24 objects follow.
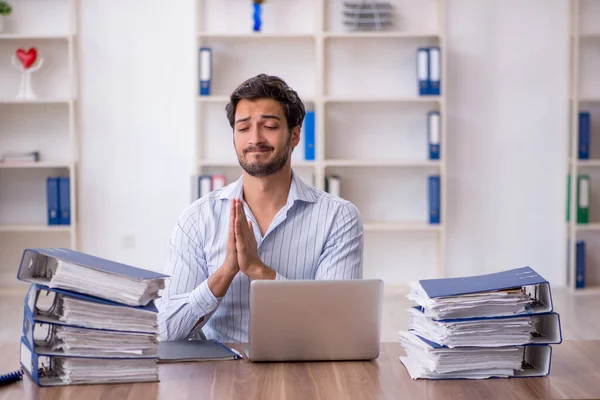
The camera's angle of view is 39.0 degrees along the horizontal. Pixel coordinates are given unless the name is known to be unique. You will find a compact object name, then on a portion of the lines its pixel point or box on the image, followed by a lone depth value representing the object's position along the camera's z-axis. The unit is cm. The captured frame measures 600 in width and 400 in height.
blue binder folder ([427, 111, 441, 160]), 531
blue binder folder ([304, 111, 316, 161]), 532
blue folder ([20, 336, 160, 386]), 173
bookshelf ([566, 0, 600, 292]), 539
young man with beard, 236
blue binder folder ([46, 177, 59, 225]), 536
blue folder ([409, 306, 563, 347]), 179
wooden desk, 168
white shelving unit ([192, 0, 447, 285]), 552
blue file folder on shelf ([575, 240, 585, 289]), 542
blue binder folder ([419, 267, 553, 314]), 180
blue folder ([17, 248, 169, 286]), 172
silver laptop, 183
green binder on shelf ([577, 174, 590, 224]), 542
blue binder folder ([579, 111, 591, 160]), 540
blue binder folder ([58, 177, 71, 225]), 538
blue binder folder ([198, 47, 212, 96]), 531
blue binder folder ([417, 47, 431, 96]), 527
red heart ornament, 537
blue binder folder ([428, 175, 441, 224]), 535
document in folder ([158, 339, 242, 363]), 192
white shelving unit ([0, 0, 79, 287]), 550
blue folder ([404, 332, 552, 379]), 181
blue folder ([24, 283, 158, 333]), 170
